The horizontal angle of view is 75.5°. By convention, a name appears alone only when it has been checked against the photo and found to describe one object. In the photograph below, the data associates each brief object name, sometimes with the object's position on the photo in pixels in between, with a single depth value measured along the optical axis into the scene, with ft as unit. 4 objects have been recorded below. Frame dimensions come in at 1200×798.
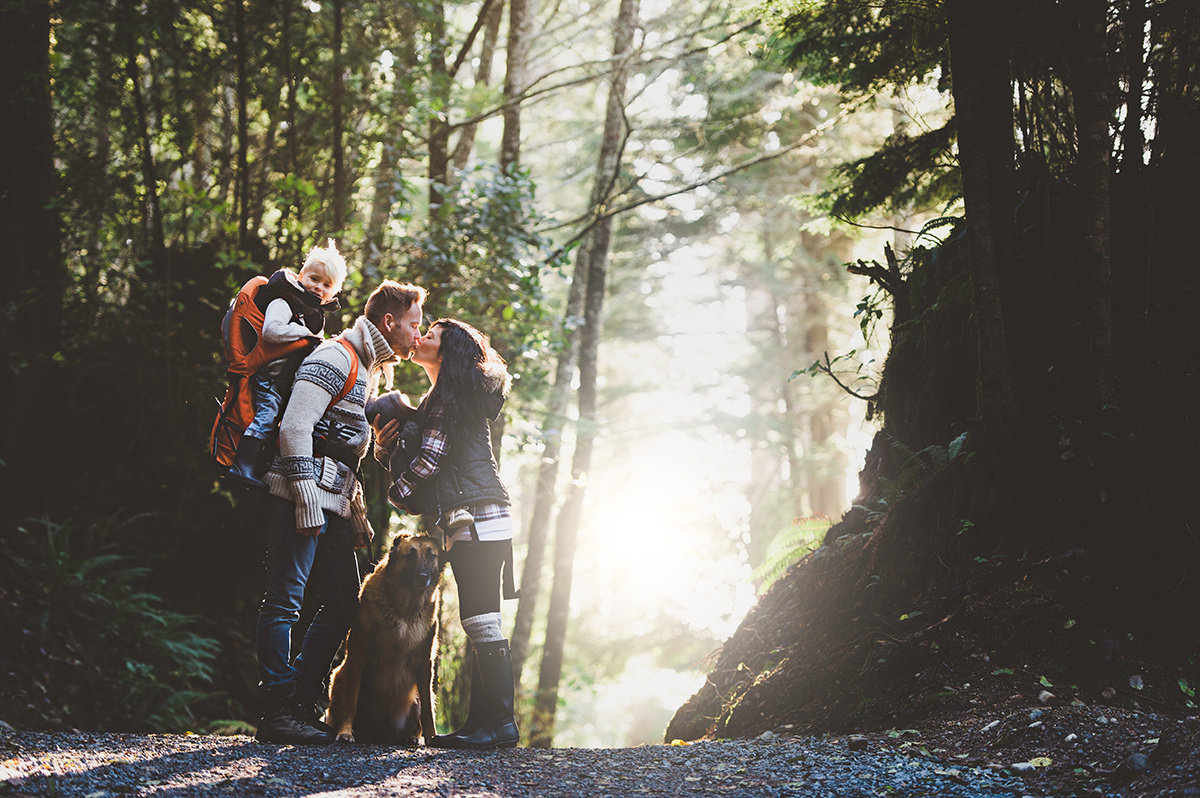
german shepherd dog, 13.67
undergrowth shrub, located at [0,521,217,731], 19.84
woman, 13.55
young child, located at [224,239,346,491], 12.72
